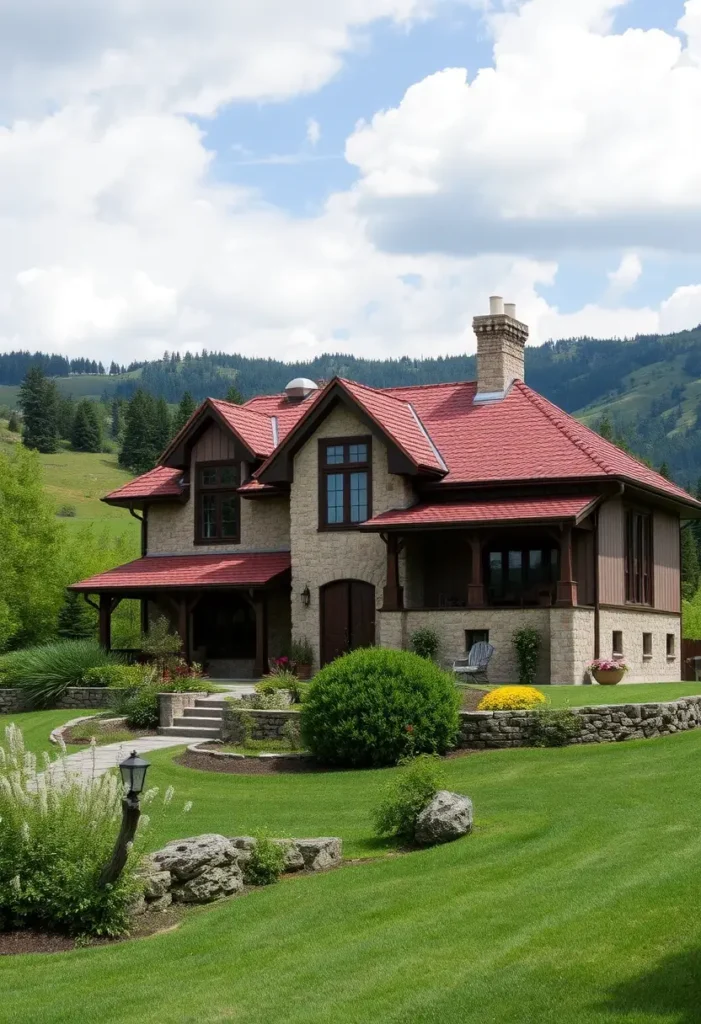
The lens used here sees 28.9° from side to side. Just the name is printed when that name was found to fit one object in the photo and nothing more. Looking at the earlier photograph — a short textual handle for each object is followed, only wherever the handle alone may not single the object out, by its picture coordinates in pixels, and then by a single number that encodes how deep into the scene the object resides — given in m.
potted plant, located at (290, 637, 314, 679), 32.44
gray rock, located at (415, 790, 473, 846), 15.00
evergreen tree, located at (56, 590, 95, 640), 45.12
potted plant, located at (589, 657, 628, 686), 28.98
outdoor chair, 28.48
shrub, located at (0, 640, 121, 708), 32.47
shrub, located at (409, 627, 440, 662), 29.92
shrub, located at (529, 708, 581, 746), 21.33
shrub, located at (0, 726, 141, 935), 12.84
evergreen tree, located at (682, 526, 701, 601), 82.96
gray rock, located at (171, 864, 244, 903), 13.55
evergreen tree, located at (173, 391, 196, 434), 106.31
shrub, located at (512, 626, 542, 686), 28.64
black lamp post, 12.04
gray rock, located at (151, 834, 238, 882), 13.64
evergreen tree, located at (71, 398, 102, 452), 140.00
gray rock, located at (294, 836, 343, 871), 14.55
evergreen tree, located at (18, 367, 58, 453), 136.75
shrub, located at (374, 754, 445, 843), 15.33
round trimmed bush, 21.28
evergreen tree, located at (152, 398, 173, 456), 126.50
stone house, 30.06
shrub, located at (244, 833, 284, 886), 14.09
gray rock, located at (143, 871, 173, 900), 13.30
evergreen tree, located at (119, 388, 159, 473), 127.25
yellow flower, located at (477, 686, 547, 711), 22.02
